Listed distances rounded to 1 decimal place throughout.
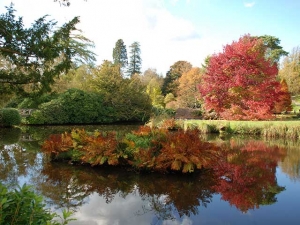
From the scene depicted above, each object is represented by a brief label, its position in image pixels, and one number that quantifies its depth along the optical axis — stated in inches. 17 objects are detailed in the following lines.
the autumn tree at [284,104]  1003.7
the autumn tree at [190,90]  1166.3
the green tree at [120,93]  964.0
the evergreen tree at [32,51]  170.4
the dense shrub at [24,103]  889.2
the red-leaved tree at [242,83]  658.2
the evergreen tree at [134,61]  1926.7
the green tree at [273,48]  1673.2
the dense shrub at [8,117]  748.3
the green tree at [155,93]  1263.2
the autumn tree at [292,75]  1322.6
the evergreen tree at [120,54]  1891.0
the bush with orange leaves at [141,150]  257.9
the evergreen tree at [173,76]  1403.5
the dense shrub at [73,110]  860.6
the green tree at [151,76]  1540.4
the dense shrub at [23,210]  73.9
